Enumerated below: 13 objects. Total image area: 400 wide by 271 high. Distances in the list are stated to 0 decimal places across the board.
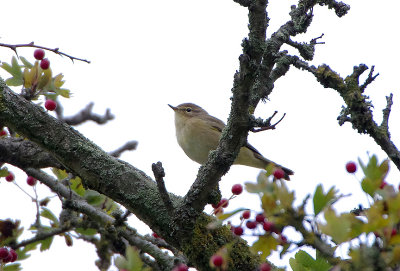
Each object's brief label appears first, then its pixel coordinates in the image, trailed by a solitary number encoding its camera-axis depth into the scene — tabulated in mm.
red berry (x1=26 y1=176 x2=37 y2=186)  10505
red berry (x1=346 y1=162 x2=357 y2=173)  5648
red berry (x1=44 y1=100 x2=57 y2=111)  9359
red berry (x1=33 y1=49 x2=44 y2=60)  10211
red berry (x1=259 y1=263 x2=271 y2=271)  5563
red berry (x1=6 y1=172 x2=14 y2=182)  10501
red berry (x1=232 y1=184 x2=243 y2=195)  7406
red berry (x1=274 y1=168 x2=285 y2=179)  6980
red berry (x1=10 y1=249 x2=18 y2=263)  7869
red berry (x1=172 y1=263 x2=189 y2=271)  6055
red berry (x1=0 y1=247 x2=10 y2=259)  7480
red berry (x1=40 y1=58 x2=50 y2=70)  9797
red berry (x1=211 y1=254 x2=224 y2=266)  4272
